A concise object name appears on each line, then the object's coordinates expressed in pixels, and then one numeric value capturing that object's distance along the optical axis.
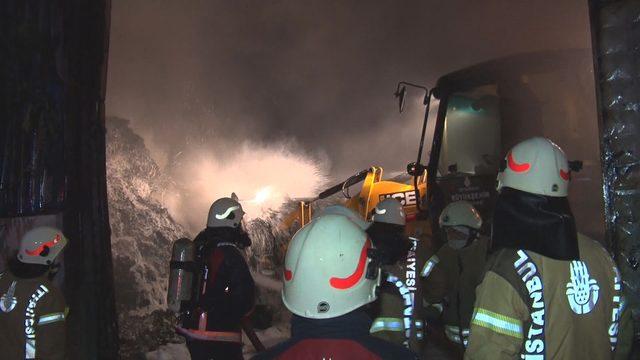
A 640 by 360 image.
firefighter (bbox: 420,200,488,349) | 3.67
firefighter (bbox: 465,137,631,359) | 1.89
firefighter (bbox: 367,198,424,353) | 3.12
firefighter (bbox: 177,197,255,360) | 3.67
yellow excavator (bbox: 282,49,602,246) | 5.02
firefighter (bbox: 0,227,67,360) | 3.07
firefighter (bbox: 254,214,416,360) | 1.53
